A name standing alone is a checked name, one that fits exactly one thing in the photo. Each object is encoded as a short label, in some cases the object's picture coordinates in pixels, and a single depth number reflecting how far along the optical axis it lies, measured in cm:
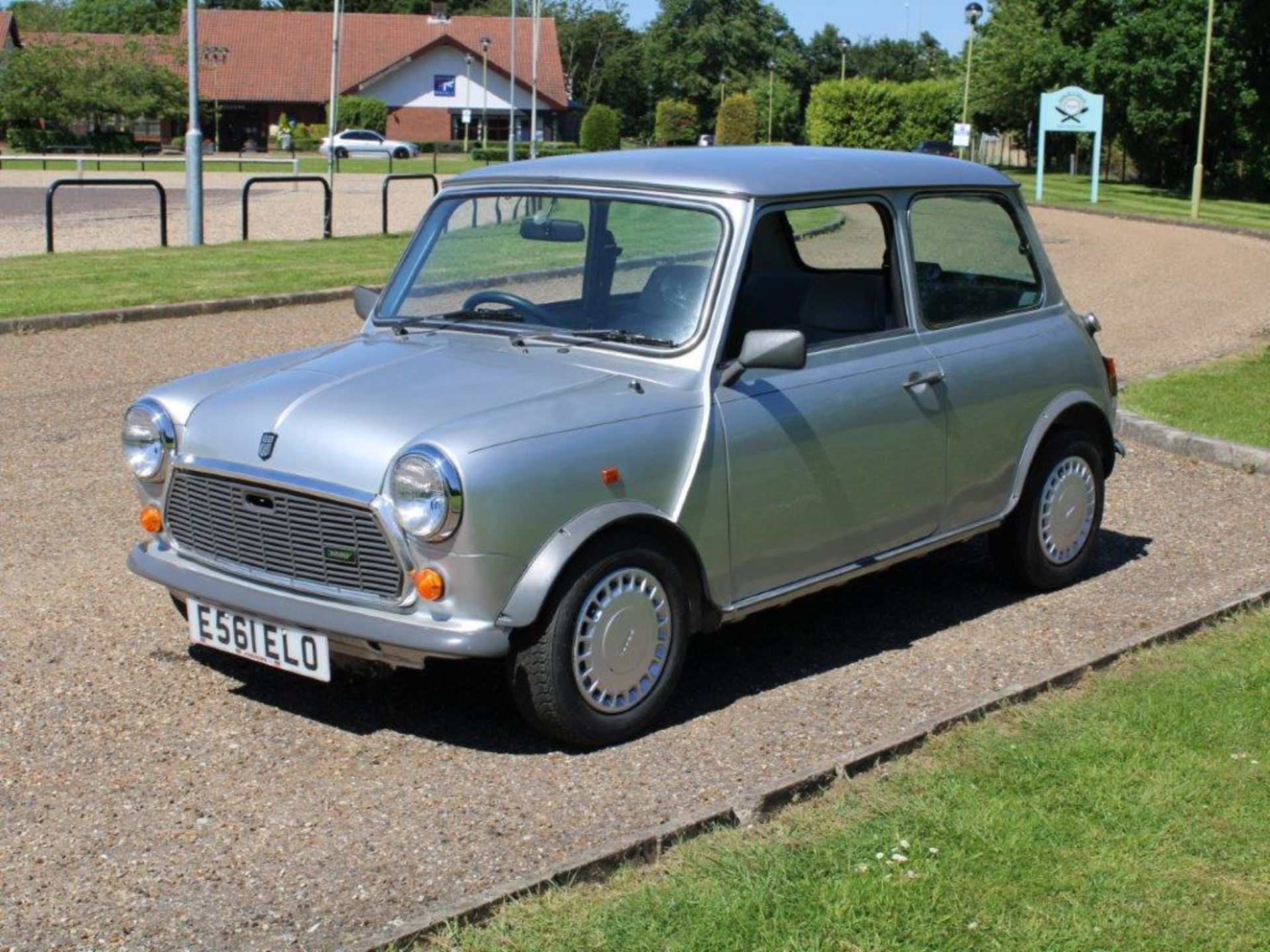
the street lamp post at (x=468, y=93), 8057
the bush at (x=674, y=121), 9888
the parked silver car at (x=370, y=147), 7519
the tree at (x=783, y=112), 10719
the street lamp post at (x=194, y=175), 2069
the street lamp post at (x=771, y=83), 9701
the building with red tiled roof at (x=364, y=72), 8975
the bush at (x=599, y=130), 7406
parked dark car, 5556
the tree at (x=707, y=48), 12038
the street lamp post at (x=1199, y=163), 3566
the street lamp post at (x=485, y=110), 7212
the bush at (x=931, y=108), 7238
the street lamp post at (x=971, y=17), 5394
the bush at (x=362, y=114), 8512
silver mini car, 489
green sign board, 4169
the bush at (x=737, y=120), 8375
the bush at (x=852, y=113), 6688
